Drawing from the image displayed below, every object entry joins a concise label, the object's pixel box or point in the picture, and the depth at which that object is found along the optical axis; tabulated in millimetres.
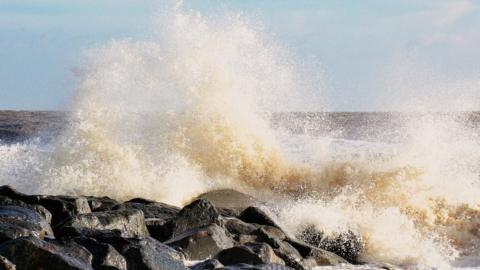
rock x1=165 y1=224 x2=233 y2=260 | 17078
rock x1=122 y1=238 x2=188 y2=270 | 14672
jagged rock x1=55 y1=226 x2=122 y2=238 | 15916
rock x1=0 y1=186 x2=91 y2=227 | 19609
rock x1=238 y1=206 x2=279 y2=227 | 20953
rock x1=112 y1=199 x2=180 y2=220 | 21577
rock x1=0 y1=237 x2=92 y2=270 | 13000
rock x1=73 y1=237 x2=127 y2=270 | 14187
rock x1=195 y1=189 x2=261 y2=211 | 26703
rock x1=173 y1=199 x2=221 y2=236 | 19266
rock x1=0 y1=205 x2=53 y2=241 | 15094
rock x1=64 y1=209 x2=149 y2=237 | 17328
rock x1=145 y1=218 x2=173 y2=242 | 19203
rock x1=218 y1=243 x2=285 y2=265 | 16328
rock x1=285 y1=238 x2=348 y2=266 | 18891
